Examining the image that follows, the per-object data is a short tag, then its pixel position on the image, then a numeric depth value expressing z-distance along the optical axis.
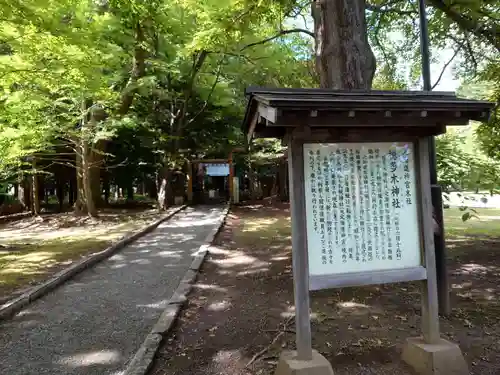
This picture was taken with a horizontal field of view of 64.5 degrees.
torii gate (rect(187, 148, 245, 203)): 23.23
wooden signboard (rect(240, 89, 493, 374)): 3.29
